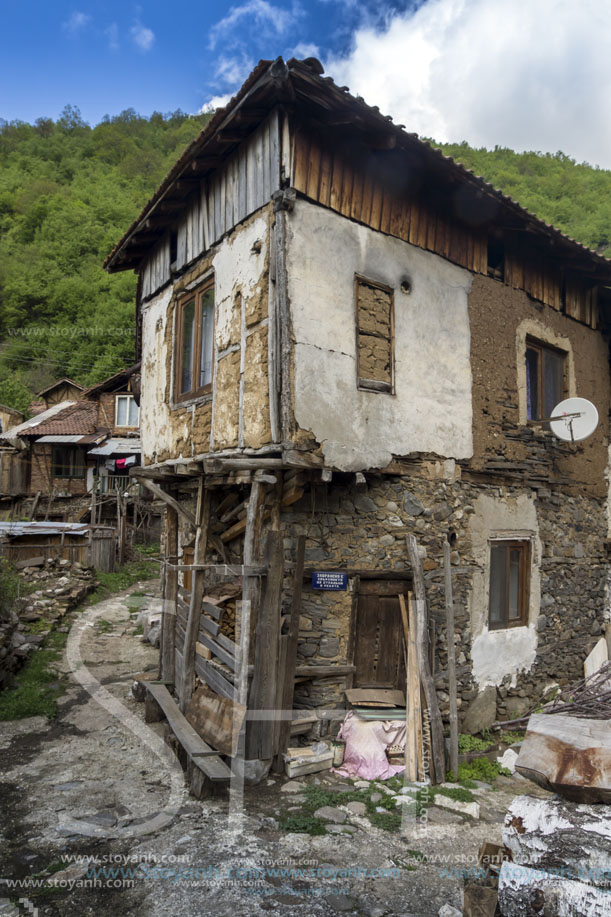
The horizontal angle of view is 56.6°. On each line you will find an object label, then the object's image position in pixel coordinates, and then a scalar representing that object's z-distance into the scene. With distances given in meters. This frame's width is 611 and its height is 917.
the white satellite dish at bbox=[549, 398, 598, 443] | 8.36
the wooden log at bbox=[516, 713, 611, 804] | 3.00
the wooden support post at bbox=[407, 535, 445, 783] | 6.38
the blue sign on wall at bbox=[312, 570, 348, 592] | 6.64
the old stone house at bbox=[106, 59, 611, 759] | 6.28
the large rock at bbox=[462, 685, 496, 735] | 7.48
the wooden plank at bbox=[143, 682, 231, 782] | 5.52
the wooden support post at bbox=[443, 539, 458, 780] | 6.90
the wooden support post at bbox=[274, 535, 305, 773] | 6.23
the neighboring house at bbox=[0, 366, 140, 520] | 24.12
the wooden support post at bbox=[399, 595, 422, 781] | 6.32
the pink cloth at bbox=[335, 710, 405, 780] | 6.29
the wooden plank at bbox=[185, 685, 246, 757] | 5.86
